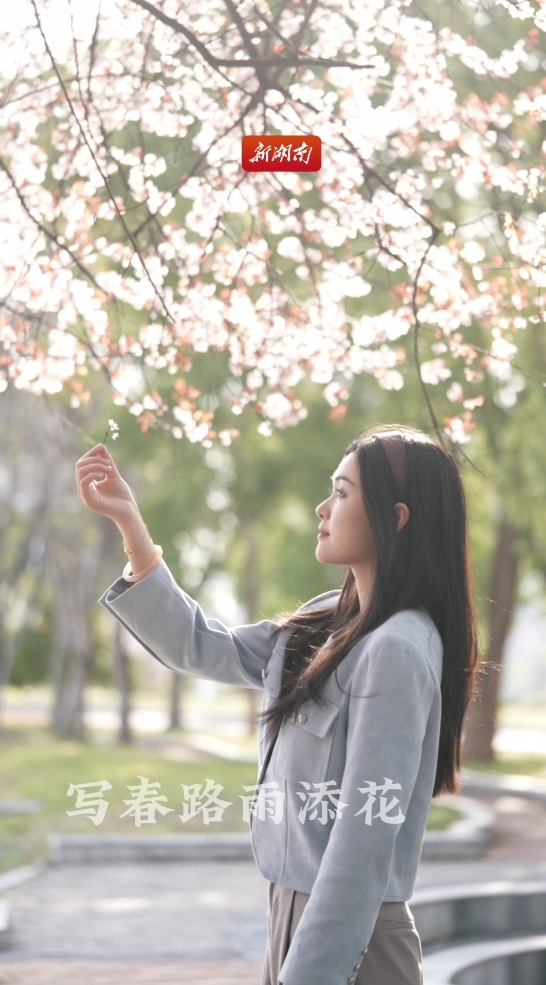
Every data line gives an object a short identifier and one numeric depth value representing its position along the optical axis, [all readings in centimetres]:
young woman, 336
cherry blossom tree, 516
